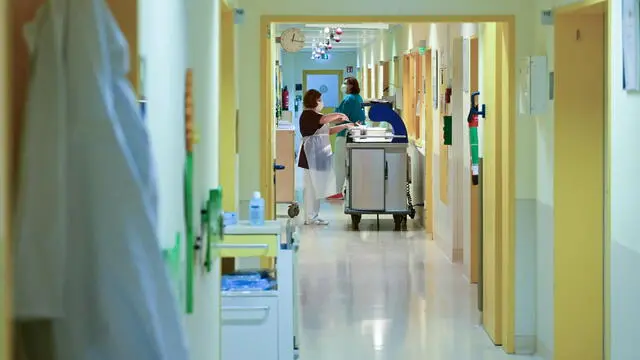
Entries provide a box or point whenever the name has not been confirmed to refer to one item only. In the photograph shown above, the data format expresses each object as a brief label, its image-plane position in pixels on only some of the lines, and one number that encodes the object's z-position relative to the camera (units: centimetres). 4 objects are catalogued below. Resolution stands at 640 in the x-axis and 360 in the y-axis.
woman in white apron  1374
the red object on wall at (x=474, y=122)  860
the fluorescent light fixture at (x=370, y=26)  1888
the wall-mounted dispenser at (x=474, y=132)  844
